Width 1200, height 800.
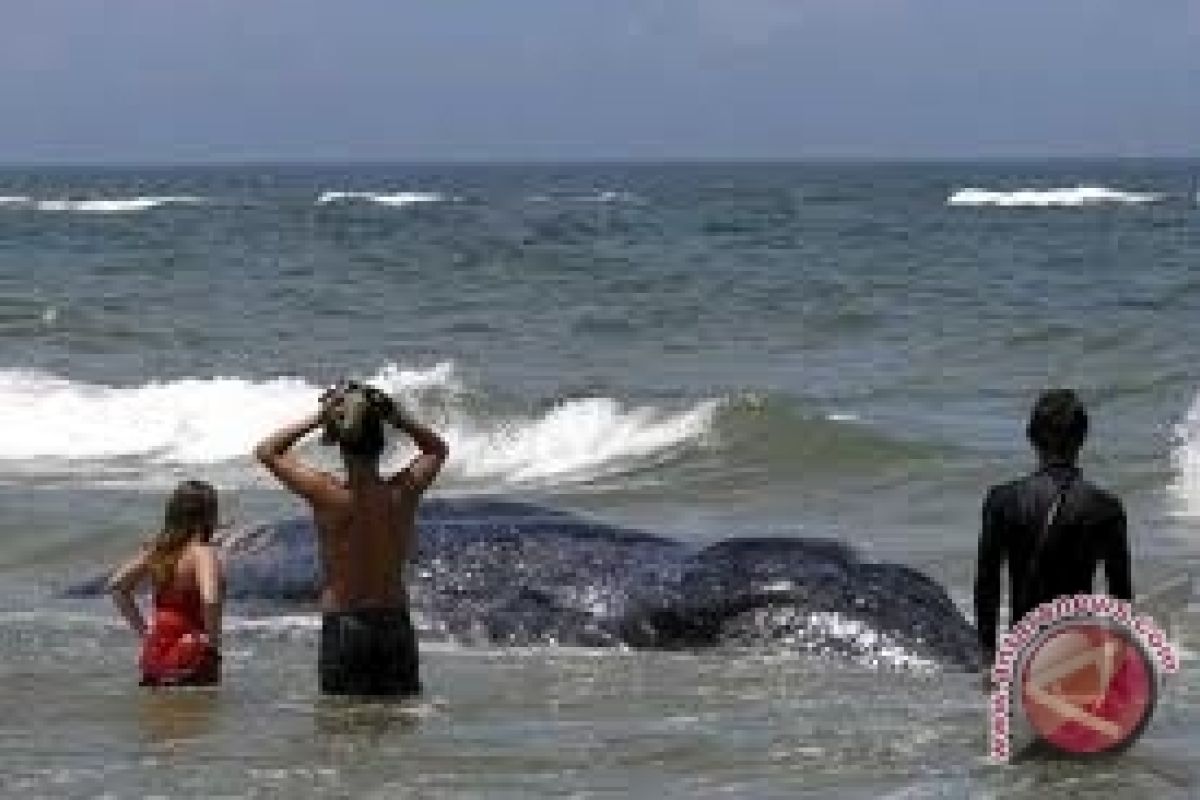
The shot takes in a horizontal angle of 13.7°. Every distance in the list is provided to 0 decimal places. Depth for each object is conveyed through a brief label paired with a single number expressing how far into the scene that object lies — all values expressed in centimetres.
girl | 1758
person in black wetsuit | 1447
